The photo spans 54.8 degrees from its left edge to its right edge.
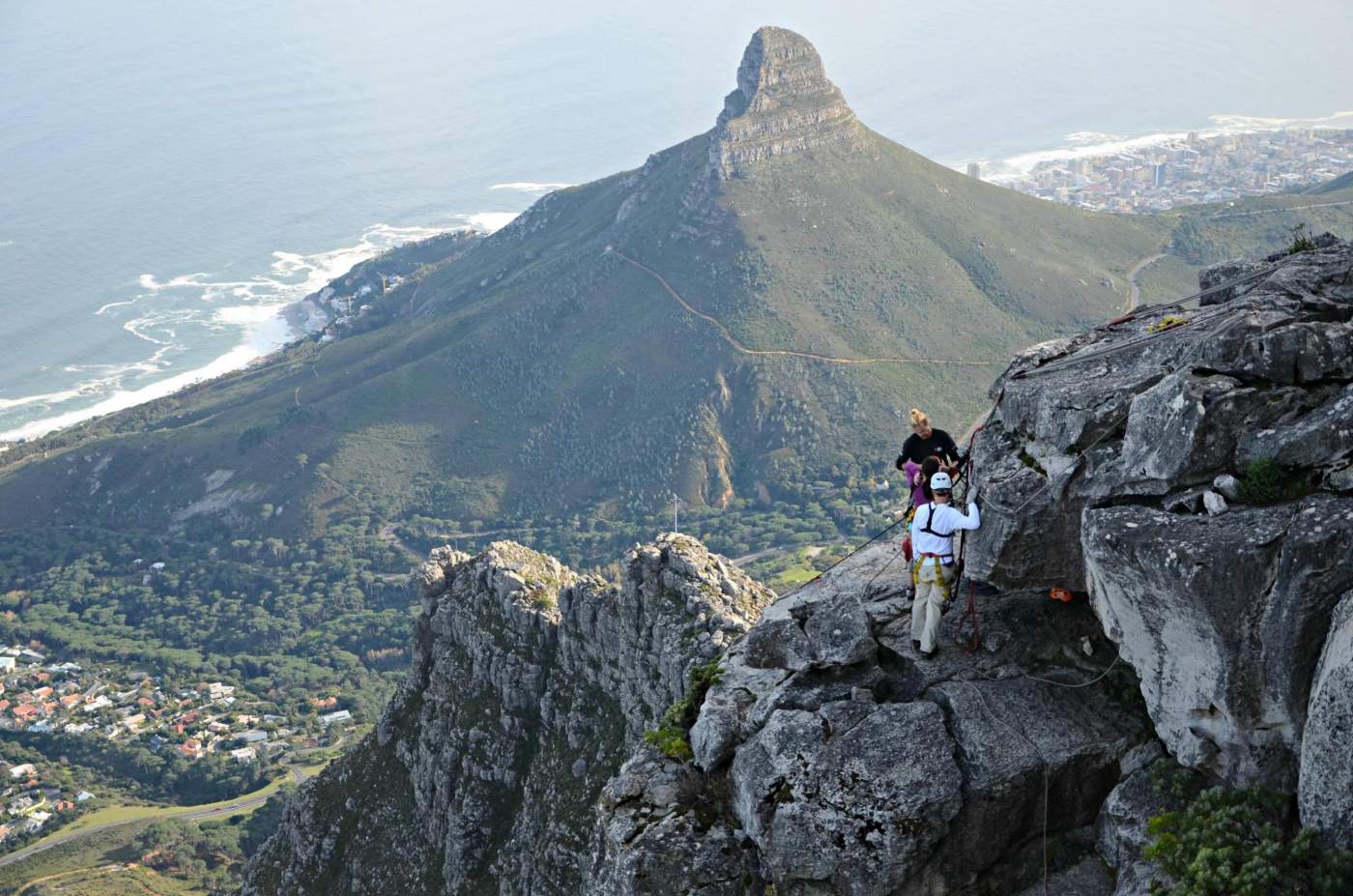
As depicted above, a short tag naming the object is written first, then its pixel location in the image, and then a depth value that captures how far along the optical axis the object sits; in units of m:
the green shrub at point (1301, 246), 19.72
